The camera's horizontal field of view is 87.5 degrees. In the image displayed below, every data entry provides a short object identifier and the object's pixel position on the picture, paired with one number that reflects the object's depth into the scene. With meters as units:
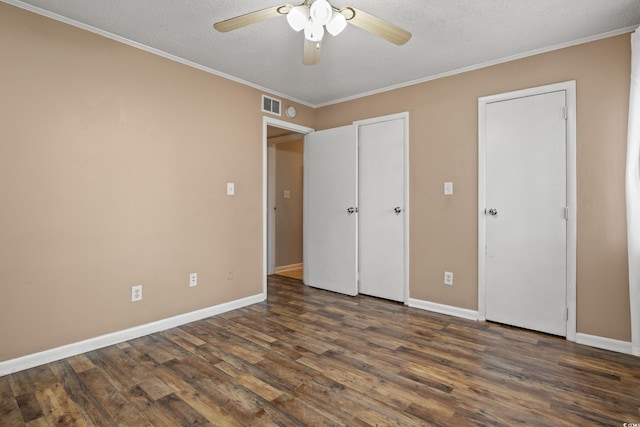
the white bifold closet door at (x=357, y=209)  3.71
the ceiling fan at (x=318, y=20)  1.82
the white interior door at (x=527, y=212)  2.75
